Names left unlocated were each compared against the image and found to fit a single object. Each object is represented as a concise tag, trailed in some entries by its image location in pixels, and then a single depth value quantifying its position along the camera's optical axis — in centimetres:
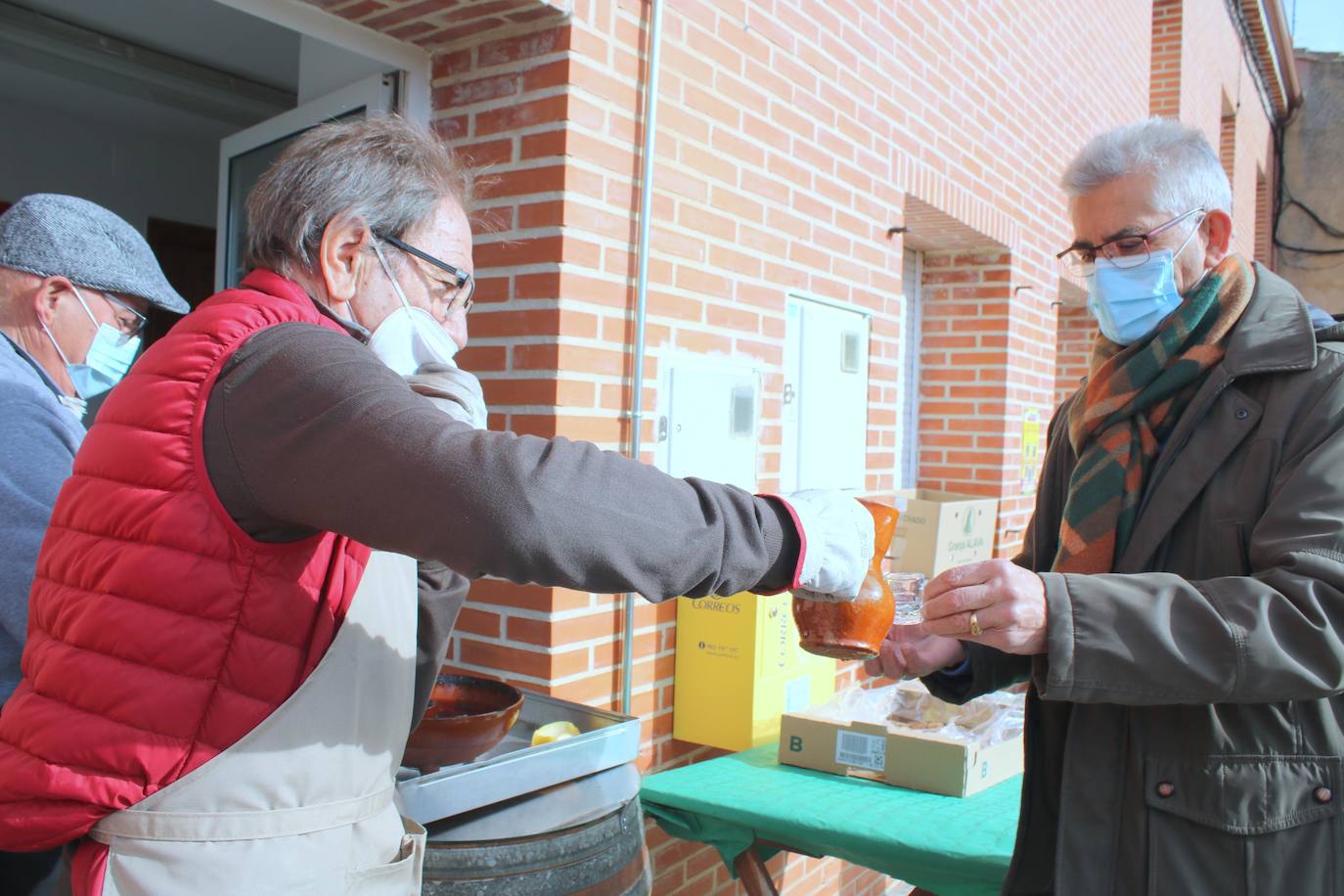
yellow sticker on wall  571
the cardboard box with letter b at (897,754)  270
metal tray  184
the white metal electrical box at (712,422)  306
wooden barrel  188
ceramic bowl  199
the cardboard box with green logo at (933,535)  416
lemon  223
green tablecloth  237
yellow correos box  301
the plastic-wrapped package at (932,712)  309
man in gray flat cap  193
